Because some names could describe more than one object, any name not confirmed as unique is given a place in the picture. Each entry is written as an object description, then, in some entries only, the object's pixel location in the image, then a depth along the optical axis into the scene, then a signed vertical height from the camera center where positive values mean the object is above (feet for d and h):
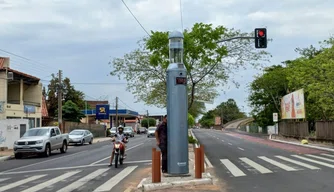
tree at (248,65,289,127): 201.36 +15.19
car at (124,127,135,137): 206.21 -2.68
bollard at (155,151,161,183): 34.86 -3.55
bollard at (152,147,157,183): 34.68 -3.36
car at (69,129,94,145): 126.21 -3.55
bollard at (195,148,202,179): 36.73 -3.69
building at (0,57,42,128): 115.24 +9.30
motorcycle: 55.98 -3.39
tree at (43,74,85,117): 250.04 +17.92
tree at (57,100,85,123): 214.73 +6.54
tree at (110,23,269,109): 86.48 +14.70
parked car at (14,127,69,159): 78.79 -3.11
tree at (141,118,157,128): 428.72 +2.42
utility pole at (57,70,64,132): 128.42 +6.44
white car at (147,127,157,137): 194.67 -3.46
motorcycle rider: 56.11 -1.51
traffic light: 63.46 +12.70
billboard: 136.56 +6.20
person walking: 40.04 -1.38
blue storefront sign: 242.17 +7.20
